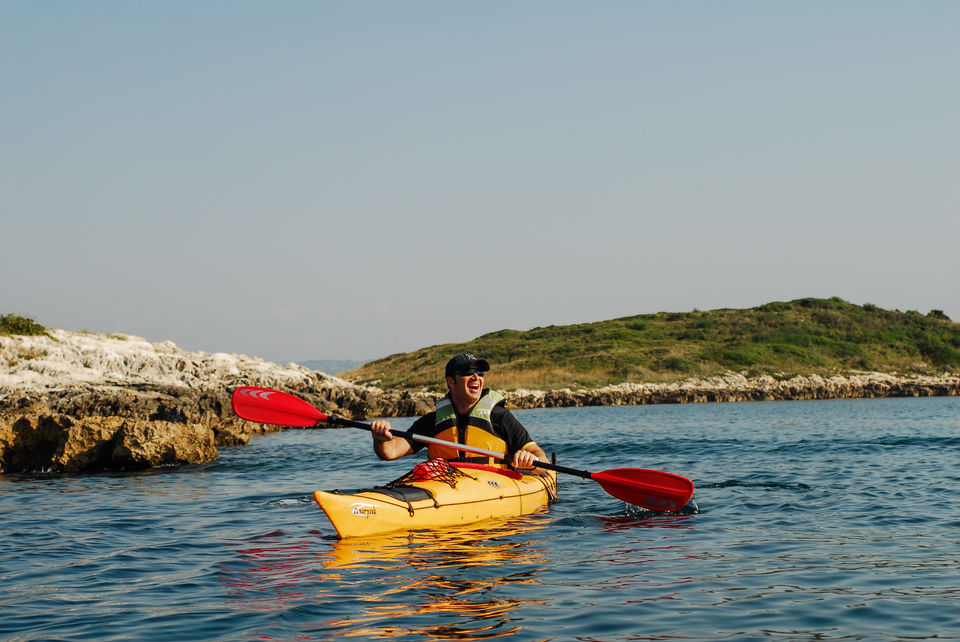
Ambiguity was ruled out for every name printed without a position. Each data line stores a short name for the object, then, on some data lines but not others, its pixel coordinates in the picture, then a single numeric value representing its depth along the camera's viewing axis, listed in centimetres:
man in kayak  889
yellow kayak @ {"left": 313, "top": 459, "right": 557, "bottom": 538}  742
